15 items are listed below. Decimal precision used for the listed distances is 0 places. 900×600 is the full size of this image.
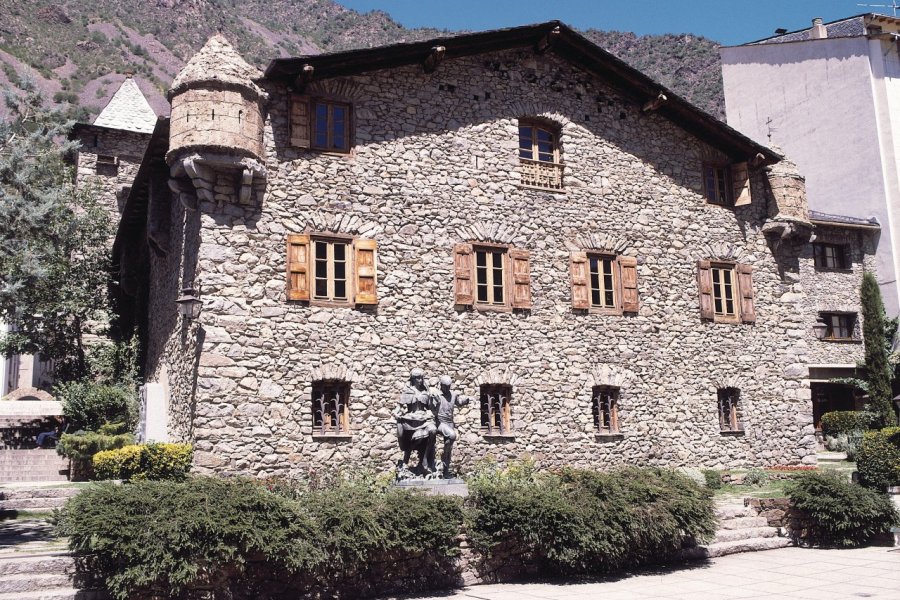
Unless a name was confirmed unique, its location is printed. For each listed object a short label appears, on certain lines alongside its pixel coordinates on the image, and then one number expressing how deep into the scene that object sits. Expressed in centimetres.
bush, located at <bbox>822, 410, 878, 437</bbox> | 2719
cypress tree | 2698
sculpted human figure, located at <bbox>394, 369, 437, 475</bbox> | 1275
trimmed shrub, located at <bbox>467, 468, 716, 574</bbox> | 1129
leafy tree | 1376
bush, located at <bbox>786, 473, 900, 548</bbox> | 1357
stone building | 1558
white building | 3177
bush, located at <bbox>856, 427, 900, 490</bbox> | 1496
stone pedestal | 1226
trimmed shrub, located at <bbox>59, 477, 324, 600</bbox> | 887
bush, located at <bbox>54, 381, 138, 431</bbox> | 2083
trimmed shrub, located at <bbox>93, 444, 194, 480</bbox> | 1456
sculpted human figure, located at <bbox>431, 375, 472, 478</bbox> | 1291
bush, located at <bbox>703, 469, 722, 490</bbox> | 1755
